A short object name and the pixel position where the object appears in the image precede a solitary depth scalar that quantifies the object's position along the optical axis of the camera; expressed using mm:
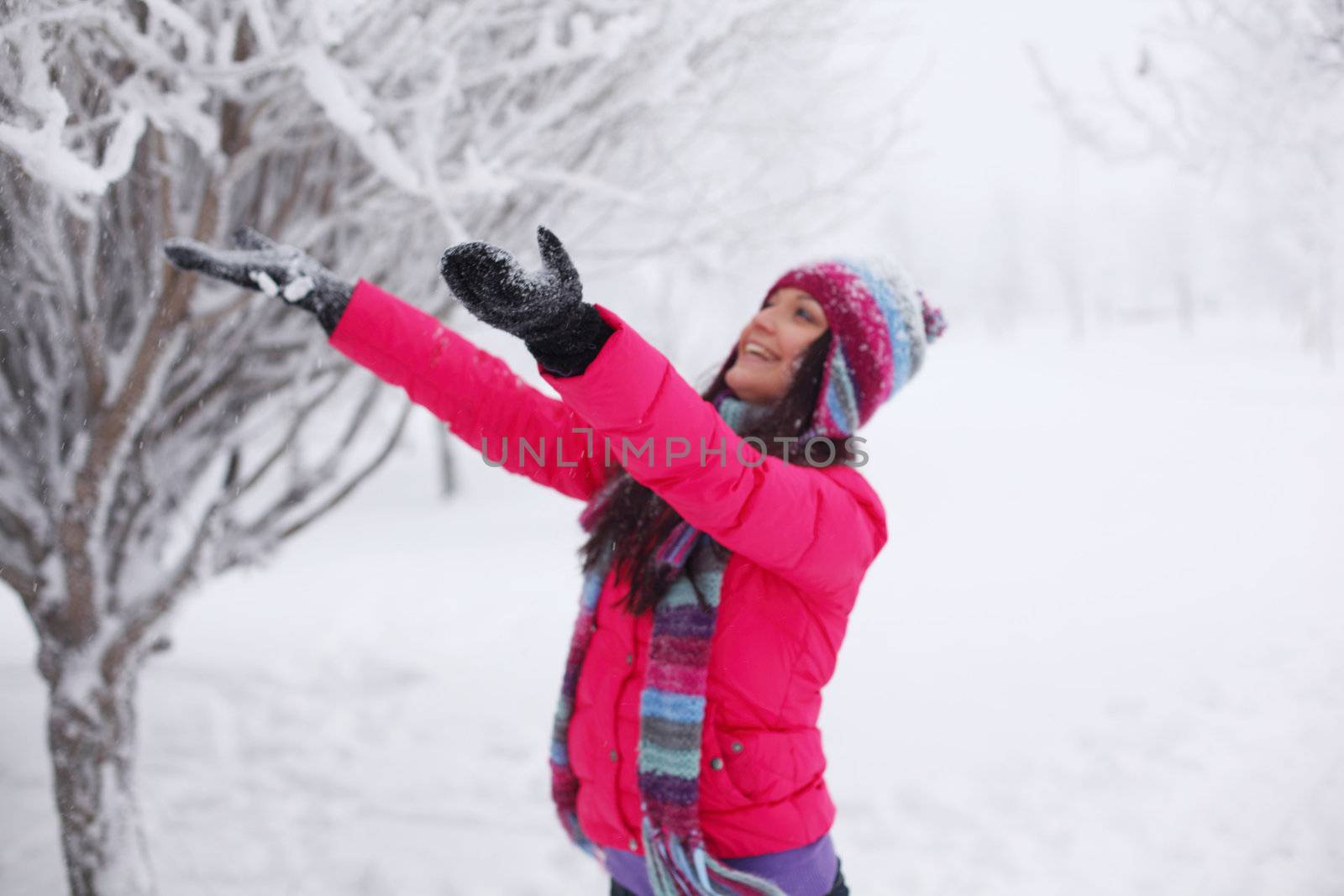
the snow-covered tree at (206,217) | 1604
